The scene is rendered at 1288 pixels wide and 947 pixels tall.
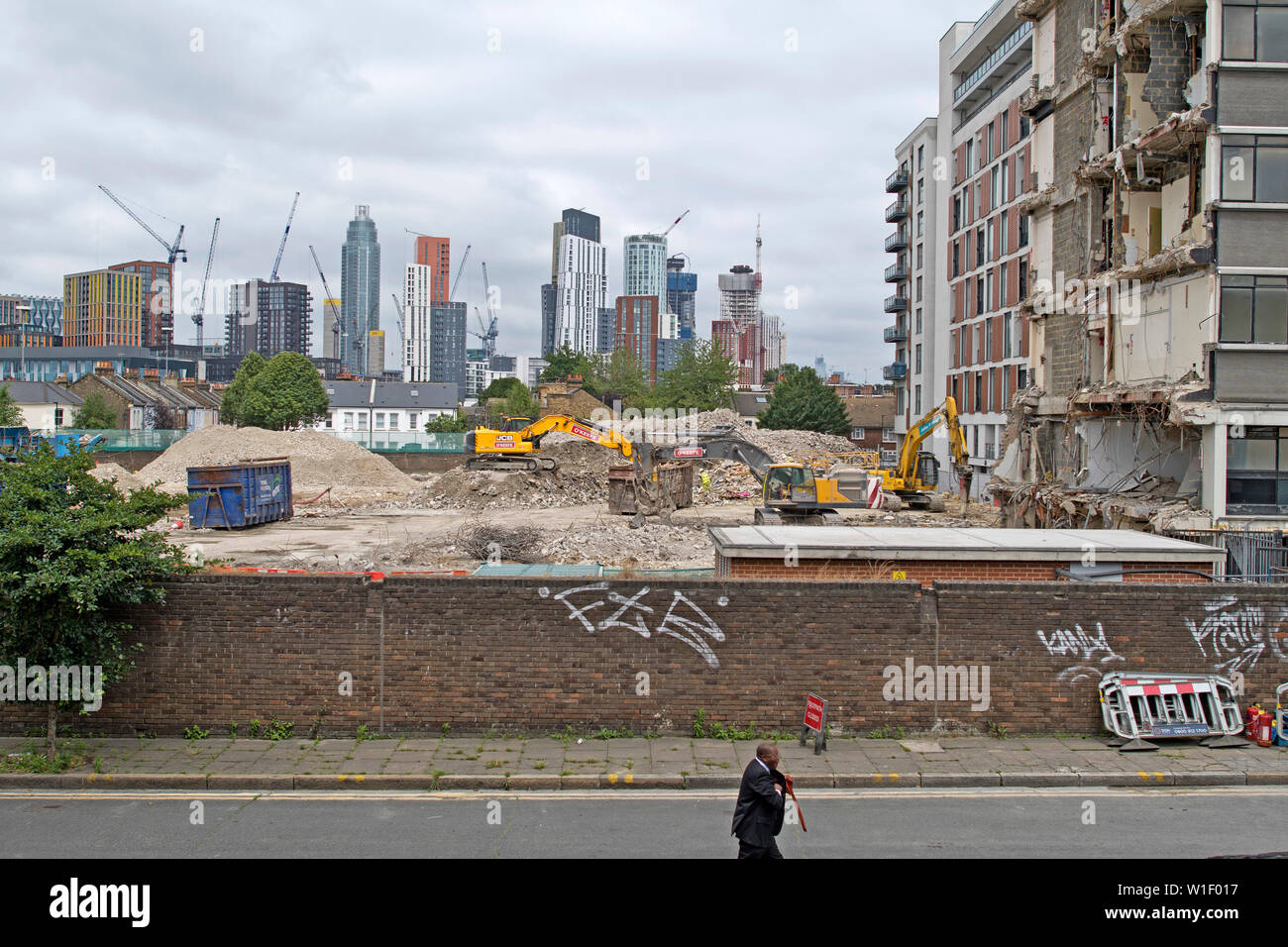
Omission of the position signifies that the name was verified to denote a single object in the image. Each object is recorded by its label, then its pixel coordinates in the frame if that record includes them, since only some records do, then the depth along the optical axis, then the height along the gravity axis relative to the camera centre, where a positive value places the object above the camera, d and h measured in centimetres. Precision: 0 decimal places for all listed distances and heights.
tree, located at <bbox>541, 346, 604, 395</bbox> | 12838 +1223
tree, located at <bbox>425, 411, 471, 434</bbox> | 9825 +264
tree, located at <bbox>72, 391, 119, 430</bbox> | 8756 +307
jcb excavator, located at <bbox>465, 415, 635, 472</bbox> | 4741 +17
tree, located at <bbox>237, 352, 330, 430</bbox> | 9038 +501
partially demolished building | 2181 +451
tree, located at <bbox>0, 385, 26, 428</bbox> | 7094 +276
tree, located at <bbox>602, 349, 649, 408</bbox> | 11150 +839
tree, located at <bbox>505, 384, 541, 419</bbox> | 9800 +490
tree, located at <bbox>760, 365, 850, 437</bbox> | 8719 +405
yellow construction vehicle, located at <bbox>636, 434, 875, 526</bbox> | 3597 -132
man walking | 823 -297
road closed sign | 1297 -335
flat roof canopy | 1622 -151
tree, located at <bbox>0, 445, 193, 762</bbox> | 1177 -139
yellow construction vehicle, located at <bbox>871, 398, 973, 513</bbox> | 4153 -92
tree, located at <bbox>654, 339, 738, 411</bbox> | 9375 +695
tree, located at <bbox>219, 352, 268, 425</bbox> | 9700 +567
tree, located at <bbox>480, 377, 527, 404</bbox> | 12750 +808
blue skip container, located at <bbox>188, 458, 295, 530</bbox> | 3881 -175
